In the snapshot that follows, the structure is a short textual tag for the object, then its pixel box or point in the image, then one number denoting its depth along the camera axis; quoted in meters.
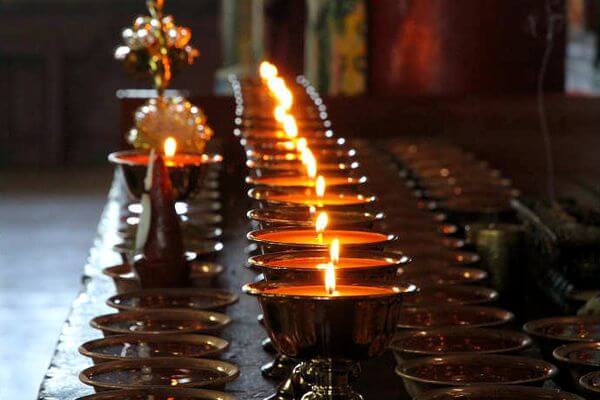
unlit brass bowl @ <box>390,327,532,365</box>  2.74
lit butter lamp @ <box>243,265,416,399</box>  2.19
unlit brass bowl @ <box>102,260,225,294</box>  3.61
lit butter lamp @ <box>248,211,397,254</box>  2.56
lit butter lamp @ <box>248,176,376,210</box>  3.03
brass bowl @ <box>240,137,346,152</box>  4.18
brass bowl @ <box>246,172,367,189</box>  3.31
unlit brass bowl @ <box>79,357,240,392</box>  2.46
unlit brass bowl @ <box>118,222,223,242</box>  4.37
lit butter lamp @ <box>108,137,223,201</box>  4.30
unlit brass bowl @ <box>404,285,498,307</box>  3.28
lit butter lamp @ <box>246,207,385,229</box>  2.76
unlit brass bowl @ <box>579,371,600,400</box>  2.37
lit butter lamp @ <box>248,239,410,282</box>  2.33
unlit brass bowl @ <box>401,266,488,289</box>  3.52
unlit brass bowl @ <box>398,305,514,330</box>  3.03
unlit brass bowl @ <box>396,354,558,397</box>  2.50
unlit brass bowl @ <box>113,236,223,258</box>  4.05
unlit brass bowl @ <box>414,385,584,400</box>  2.30
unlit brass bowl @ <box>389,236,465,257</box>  3.85
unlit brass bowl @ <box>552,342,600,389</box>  2.53
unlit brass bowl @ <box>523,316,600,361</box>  2.83
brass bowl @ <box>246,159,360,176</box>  3.59
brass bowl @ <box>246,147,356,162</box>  3.92
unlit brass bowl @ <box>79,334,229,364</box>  2.72
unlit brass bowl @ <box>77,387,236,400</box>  2.35
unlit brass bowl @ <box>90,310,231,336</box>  2.96
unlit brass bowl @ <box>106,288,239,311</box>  3.22
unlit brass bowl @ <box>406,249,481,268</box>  3.75
